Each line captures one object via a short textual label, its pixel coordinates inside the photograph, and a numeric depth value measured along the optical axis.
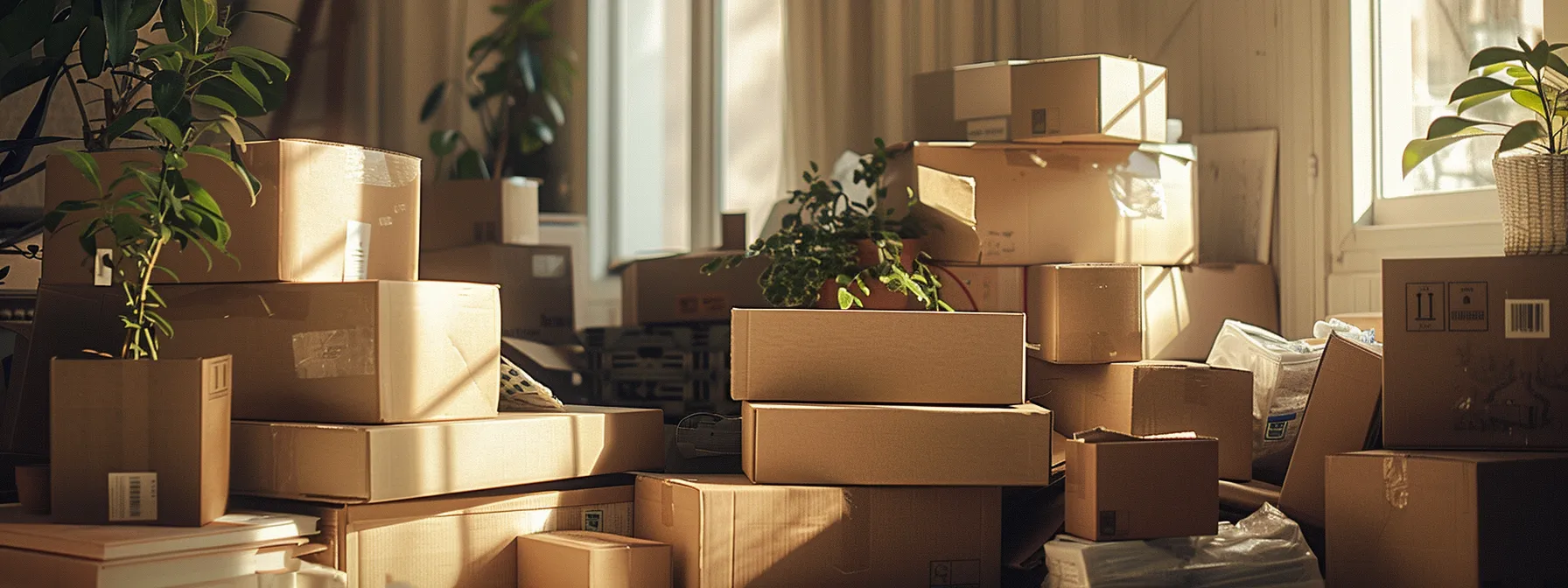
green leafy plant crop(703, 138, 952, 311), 2.57
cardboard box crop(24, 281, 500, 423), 2.15
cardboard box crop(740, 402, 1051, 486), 2.25
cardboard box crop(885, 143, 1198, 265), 2.71
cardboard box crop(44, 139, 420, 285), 2.17
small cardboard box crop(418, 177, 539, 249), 3.79
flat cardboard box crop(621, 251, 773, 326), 3.44
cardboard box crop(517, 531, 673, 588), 2.15
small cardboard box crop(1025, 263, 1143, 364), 2.51
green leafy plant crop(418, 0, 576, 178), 4.50
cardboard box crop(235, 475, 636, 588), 2.13
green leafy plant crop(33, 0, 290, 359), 1.95
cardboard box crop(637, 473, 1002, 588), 2.21
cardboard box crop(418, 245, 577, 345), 3.74
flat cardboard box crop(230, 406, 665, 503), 2.10
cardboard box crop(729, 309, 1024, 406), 2.30
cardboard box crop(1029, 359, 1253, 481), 2.53
